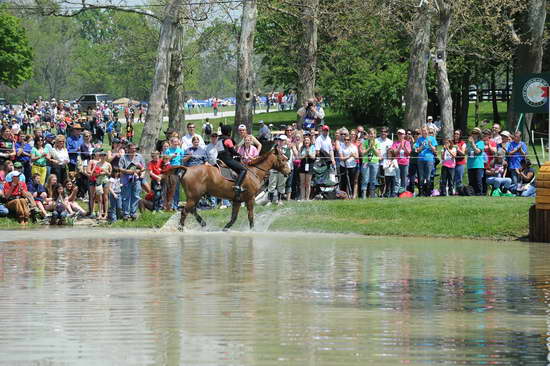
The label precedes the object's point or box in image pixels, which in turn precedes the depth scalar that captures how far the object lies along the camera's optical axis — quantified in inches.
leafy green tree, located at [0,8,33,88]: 4387.3
